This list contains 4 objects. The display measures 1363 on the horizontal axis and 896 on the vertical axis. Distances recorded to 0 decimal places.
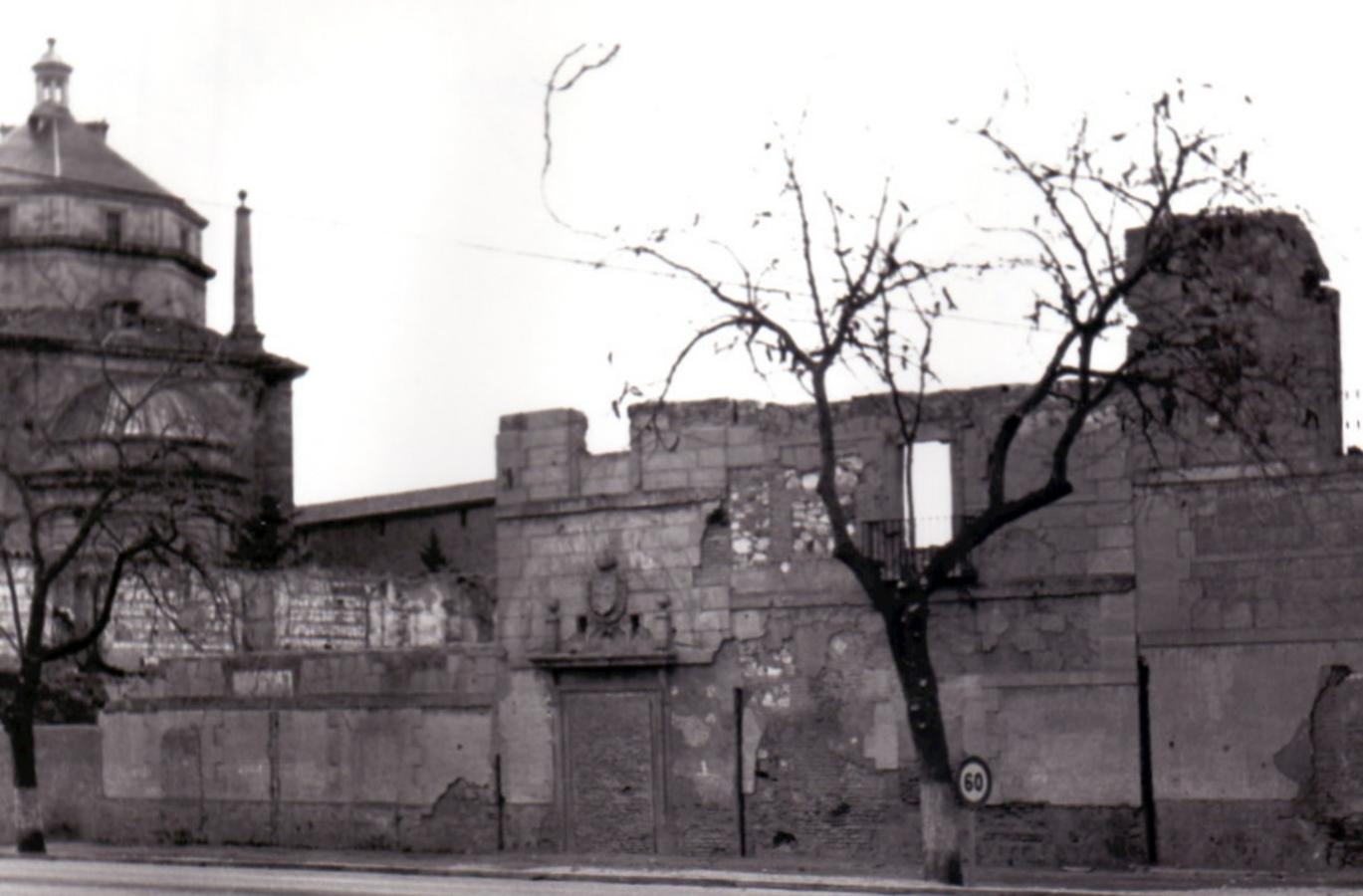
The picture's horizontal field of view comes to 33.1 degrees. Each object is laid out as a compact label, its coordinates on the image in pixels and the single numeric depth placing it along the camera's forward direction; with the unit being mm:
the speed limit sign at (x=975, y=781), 25375
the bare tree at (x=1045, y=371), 23203
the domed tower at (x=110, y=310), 73188
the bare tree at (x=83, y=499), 32562
